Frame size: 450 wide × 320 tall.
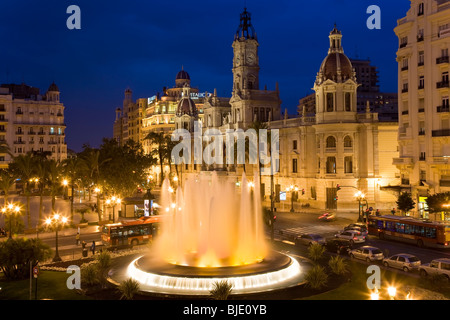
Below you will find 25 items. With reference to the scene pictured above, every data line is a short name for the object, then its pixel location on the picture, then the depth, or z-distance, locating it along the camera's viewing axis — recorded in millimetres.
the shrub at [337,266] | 26703
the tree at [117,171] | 59781
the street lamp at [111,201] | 54875
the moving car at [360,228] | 40731
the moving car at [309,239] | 38031
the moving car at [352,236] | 38500
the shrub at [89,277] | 25531
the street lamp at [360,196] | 51756
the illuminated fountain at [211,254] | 24000
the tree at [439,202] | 40938
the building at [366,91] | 157125
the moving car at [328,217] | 52781
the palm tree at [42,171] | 51000
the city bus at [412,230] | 35656
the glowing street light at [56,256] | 33250
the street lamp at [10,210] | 40112
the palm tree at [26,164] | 51500
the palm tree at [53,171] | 49719
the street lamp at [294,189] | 67562
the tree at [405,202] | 47406
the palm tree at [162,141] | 89100
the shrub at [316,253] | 30531
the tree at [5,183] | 48625
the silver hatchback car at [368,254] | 31250
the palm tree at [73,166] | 55975
